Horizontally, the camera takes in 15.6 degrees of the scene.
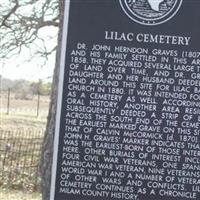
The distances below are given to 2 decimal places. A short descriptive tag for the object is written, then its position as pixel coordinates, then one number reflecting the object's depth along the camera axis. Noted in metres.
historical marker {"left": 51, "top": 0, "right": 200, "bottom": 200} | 6.52
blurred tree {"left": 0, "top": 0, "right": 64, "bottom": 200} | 19.21
